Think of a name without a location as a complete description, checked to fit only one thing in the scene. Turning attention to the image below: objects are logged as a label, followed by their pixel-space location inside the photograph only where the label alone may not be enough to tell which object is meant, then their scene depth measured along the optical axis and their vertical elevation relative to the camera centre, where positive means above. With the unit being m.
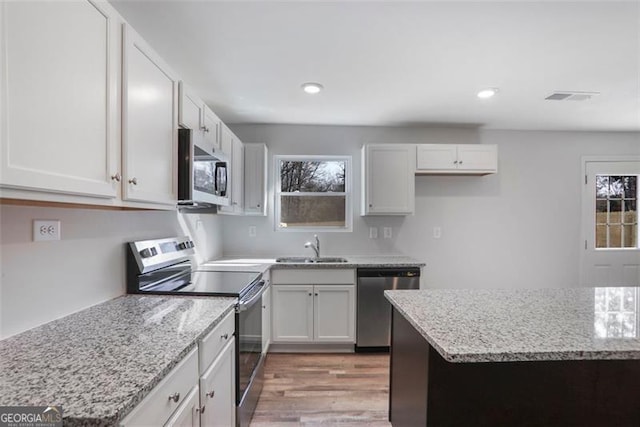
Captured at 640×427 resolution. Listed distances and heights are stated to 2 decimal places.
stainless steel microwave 1.69 +0.26
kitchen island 1.08 -0.62
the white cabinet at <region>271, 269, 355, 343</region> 2.92 -0.86
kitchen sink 3.17 -0.47
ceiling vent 2.61 +1.06
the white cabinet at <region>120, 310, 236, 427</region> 0.89 -0.64
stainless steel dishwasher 2.93 -0.78
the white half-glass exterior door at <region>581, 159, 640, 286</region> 3.70 -0.08
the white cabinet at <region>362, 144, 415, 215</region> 3.25 +0.40
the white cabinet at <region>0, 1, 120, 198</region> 0.79 +0.35
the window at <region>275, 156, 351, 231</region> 3.61 +0.27
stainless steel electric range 1.74 -0.44
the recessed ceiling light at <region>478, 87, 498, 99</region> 2.53 +1.05
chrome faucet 3.43 -0.34
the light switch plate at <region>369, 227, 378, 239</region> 3.59 -0.17
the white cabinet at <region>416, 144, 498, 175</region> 3.29 +0.63
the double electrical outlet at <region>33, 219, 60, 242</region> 1.19 -0.06
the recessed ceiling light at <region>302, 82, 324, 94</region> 2.44 +1.04
